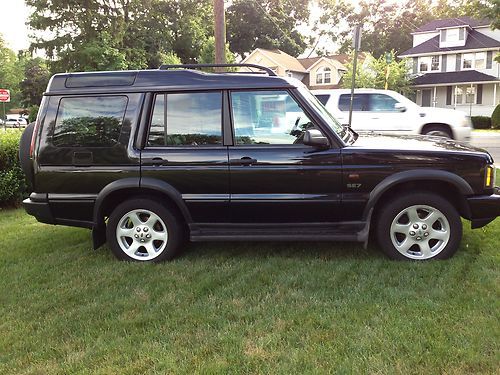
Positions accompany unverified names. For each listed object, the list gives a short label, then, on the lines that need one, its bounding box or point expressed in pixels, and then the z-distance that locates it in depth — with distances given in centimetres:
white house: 3666
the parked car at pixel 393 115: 1114
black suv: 453
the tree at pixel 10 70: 7125
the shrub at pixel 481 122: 3077
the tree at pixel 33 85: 4600
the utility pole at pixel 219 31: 1002
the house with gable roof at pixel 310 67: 4328
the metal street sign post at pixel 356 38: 891
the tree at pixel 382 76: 3534
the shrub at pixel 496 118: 2895
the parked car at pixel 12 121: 5329
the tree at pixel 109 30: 3325
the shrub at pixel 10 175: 765
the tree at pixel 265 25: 5600
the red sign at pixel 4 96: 2492
